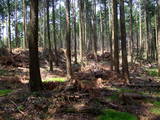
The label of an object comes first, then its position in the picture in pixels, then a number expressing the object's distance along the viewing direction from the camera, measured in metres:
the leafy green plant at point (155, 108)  7.20
